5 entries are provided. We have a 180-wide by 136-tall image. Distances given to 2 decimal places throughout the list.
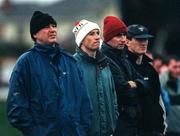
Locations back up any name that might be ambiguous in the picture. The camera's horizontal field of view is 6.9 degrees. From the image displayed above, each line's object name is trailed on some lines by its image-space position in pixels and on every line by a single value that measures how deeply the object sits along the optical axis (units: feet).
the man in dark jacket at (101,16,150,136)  53.98
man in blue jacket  47.14
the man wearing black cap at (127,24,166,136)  56.75
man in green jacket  51.13
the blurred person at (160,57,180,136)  72.86
